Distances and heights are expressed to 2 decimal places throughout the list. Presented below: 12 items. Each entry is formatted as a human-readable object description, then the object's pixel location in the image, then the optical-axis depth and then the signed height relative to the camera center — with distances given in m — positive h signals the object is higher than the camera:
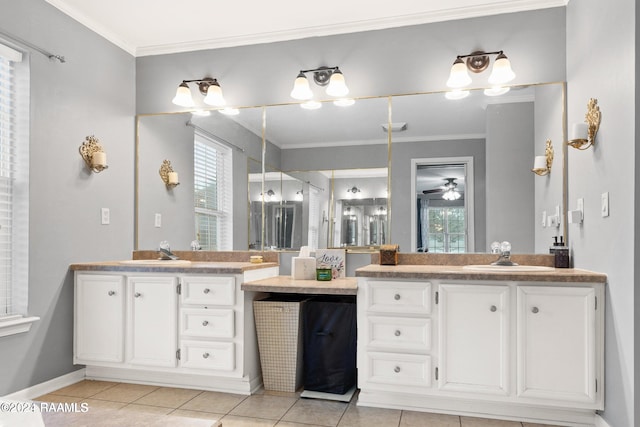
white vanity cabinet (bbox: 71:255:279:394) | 2.86 -0.63
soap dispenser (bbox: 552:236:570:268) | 2.74 -0.18
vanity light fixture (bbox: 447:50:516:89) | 2.96 +1.01
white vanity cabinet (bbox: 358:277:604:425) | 2.34 -0.64
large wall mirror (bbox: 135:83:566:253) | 3.00 +0.38
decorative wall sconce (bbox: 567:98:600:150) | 2.40 +0.49
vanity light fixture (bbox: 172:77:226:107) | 3.52 +0.99
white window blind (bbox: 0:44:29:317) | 2.75 +0.24
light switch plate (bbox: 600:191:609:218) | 2.23 +0.10
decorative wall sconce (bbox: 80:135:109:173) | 3.24 +0.48
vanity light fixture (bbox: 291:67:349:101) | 3.26 +1.00
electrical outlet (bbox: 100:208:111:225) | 3.39 +0.06
